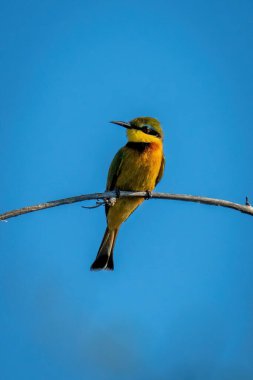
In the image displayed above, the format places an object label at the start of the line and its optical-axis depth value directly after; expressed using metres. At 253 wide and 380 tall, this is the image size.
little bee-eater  10.95
